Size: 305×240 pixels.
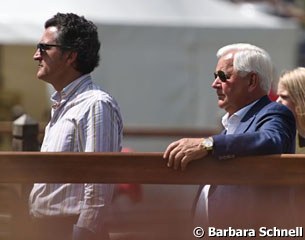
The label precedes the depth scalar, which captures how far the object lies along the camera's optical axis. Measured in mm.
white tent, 24875
